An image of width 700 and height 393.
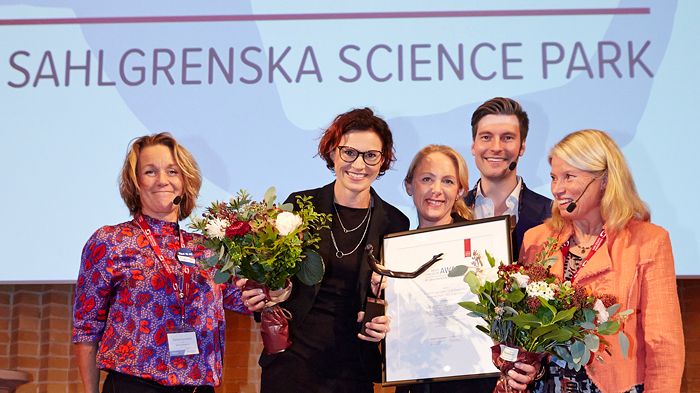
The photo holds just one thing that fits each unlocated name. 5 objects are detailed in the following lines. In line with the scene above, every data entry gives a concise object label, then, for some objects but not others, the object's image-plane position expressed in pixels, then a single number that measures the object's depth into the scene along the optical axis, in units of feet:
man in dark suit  12.73
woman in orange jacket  10.01
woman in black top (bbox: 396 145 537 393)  11.93
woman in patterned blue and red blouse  11.25
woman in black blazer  11.21
